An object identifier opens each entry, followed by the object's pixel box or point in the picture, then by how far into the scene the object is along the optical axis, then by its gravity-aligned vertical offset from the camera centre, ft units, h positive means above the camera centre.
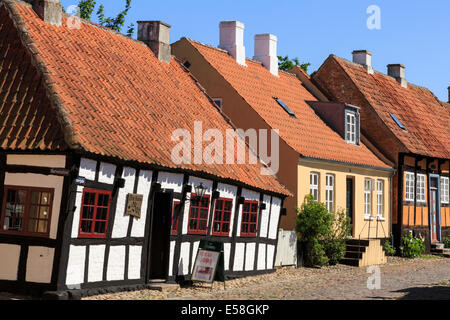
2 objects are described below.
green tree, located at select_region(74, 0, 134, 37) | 108.17 +37.69
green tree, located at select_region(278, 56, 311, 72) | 143.23 +41.03
